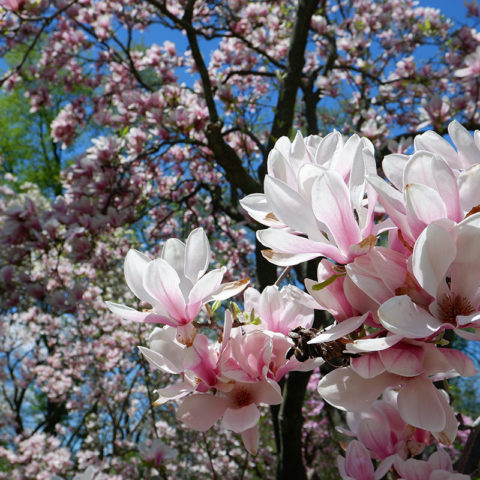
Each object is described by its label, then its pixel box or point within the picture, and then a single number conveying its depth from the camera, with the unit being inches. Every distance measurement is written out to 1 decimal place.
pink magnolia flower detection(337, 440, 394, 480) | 32.6
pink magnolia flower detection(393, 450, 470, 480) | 31.4
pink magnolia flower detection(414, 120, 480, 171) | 21.5
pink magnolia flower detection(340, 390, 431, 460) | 34.1
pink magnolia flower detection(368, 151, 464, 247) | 17.4
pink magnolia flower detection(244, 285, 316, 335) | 23.9
